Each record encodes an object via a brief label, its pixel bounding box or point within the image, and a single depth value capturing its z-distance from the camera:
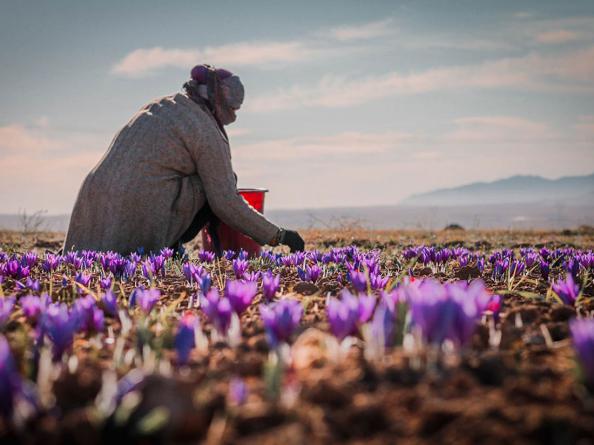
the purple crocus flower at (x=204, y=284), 2.42
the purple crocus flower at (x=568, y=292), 2.19
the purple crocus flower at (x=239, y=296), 1.89
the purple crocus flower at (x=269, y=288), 2.29
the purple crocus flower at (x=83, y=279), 2.82
